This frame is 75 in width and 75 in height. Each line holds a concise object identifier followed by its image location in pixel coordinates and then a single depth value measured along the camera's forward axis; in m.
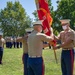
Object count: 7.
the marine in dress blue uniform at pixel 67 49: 8.82
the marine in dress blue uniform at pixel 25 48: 9.40
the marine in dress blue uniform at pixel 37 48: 7.33
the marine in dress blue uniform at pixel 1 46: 17.62
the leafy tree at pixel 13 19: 72.00
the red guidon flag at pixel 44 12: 8.61
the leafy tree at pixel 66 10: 59.96
